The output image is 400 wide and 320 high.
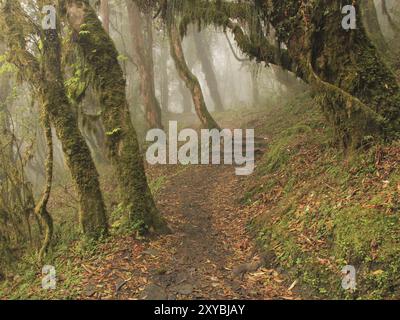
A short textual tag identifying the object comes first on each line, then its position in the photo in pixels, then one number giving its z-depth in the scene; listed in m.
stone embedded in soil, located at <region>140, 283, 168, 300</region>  5.62
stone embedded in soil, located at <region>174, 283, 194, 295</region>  5.75
